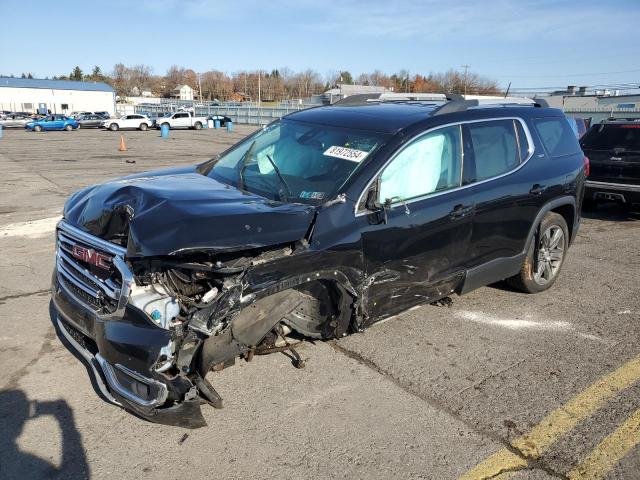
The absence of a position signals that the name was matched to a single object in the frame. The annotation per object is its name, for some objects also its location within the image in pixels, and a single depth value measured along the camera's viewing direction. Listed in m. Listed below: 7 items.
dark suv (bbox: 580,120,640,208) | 8.55
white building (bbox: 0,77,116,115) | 72.12
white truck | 43.70
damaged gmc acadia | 2.86
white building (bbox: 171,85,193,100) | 129.75
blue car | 42.22
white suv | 42.88
